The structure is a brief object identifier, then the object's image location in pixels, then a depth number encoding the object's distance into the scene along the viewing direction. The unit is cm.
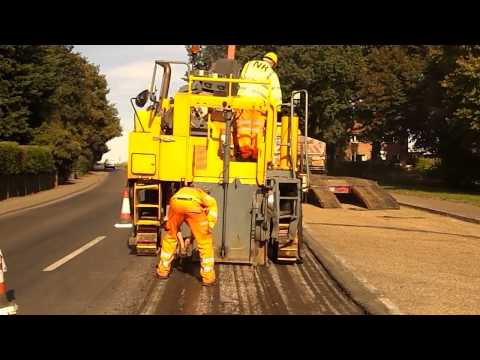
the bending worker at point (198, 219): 790
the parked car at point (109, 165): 8562
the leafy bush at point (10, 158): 2506
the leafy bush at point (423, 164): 4911
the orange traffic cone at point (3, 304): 591
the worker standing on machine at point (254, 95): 929
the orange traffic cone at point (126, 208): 1000
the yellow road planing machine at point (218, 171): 888
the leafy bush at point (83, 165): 5349
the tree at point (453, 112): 2814
